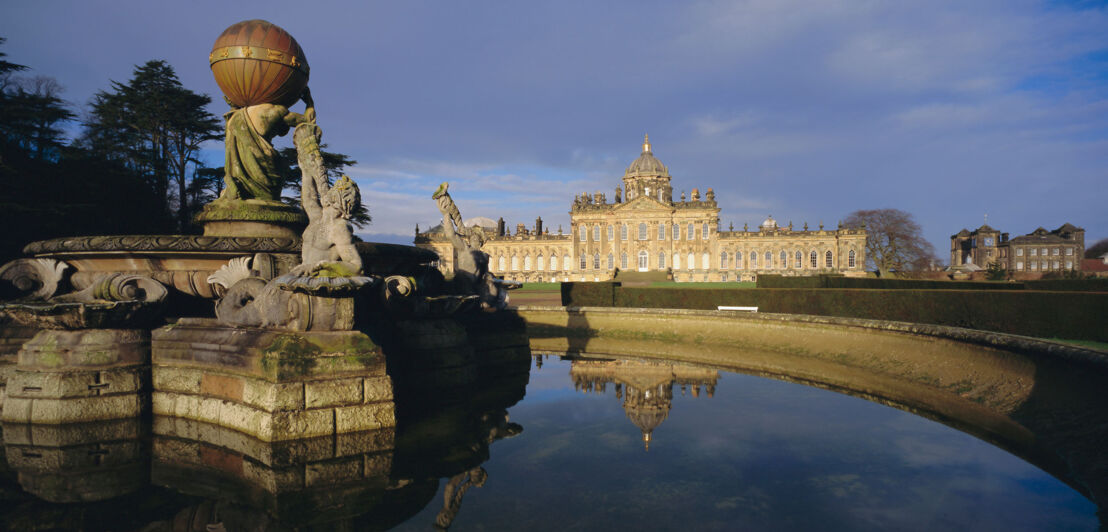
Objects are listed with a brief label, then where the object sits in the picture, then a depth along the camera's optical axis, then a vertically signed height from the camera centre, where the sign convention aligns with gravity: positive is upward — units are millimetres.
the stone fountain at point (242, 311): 5285 -389
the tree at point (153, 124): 26203 +7171
